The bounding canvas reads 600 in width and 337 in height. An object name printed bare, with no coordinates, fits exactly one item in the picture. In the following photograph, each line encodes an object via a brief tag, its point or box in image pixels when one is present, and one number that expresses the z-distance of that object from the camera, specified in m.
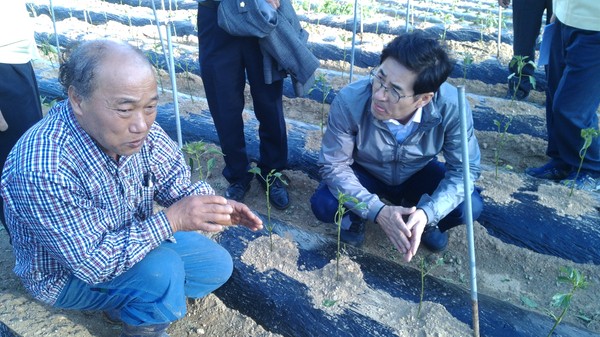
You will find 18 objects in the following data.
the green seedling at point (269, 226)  2.21
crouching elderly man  1.41
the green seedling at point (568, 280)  1.57
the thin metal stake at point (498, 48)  4.86
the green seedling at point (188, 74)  4.31
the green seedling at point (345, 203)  1.98
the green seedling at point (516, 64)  3.36
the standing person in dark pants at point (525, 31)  3.78
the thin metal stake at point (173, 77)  2.17
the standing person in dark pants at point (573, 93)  2.67
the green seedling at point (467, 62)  3.81
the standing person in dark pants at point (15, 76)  1.91
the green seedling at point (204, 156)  3.26
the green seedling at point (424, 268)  1.89
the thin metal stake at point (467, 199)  1.57
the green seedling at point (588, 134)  2.46
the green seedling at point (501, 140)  3.38
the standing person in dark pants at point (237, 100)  2.48
